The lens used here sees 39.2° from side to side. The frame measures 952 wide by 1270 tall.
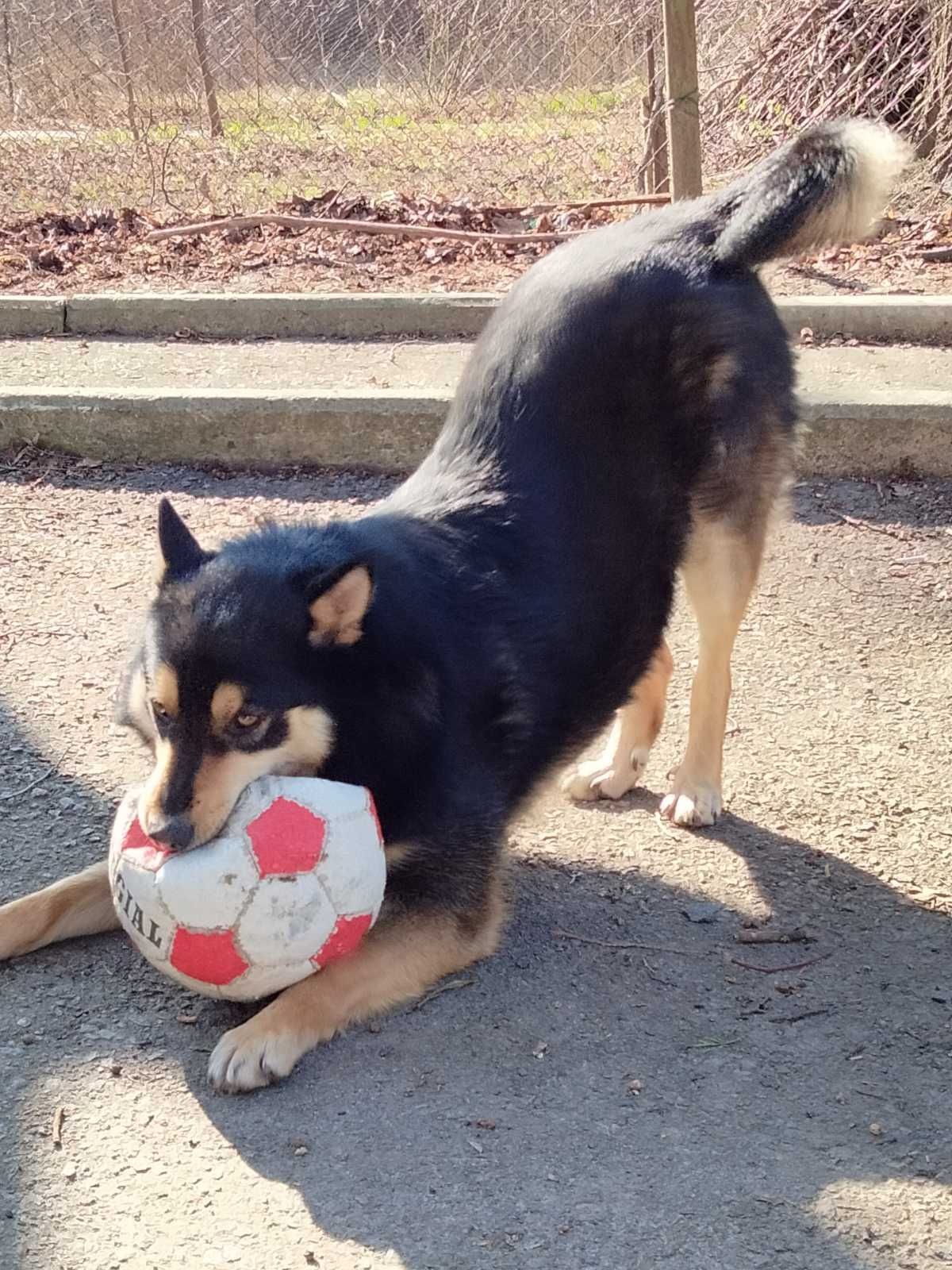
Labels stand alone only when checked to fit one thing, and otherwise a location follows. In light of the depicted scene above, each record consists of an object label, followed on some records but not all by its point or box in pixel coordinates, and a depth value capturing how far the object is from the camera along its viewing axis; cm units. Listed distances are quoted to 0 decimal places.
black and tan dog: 295
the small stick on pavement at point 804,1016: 319
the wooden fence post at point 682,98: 726
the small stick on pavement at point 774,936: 352
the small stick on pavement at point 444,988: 329
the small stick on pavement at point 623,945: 350
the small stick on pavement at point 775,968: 339
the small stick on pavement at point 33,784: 403
